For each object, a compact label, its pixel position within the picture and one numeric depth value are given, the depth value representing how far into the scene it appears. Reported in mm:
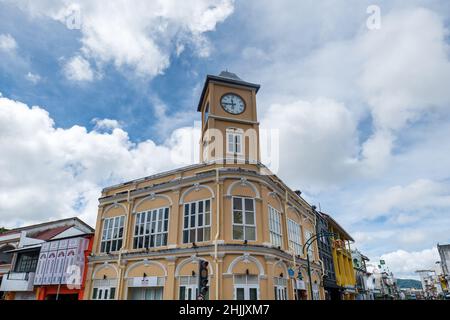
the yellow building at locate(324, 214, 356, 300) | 36747
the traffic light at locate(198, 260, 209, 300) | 10070
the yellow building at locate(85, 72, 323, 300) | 19047
